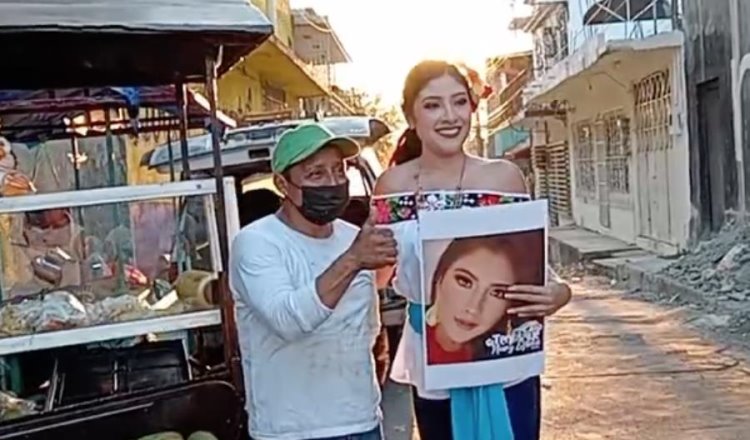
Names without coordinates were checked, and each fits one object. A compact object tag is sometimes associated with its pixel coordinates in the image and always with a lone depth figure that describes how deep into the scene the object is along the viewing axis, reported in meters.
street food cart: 3.45
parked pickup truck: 7.21
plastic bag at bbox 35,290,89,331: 3.62
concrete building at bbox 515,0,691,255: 16.77
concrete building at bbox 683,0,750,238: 13.80
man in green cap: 2.84
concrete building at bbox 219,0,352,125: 19.11
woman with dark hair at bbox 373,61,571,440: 2.98
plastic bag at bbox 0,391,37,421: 3.66
